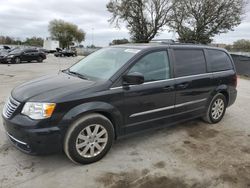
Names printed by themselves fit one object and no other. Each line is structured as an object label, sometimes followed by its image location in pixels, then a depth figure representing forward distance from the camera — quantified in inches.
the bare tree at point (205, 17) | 1217.4
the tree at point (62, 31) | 2851.9
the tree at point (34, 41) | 3399.6
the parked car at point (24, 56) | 823.5
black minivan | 120.7
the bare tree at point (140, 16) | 1363.2
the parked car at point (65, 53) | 1550.2
